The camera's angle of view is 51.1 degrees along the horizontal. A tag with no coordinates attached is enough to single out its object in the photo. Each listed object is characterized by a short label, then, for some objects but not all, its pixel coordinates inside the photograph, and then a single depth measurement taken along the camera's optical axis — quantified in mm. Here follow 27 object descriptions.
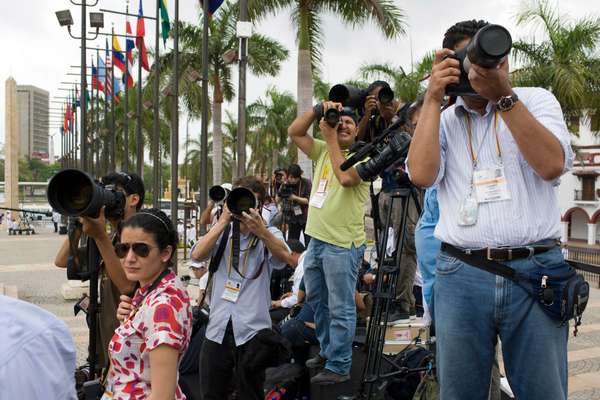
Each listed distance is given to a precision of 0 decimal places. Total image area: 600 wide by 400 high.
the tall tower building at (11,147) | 54156
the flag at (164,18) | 16453
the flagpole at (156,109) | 16359
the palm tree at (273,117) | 41031
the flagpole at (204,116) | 11711
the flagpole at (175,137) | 12812
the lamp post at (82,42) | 13838
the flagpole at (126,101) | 22380
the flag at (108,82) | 26358
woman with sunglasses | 2379
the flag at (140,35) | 19922
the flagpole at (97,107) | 27628
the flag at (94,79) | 28789
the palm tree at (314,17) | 15992
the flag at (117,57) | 24673
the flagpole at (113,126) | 25498
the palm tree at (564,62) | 17750
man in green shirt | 4137
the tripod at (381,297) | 3697
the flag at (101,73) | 28284
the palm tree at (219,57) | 24078
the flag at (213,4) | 12070
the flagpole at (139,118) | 18719
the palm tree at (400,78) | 26484
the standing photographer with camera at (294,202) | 7027
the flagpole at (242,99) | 10219
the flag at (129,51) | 22381
